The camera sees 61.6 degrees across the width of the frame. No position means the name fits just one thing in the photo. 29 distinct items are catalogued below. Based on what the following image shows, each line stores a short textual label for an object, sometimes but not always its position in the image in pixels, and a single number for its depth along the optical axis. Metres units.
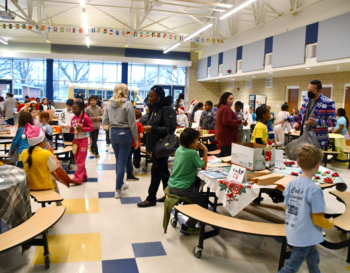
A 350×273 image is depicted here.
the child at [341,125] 7.86
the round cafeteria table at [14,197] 2.37
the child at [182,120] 8.27
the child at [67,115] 6.35
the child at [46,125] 5.55
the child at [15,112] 11.54
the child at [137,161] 5.37
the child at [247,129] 8.45
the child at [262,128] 4.70
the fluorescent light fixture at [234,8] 8.01
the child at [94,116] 7.20
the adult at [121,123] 4.04
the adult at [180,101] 10.53
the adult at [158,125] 3.73
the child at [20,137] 3.73
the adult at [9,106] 12.00
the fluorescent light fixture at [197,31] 10.33
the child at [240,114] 6.23
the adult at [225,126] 4.49
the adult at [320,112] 3.66
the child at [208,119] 7.29
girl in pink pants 4.80
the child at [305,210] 1.90
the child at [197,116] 8.14
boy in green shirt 3.07
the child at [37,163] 3.12
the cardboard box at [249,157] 2.87
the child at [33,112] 6.31
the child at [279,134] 7.23
